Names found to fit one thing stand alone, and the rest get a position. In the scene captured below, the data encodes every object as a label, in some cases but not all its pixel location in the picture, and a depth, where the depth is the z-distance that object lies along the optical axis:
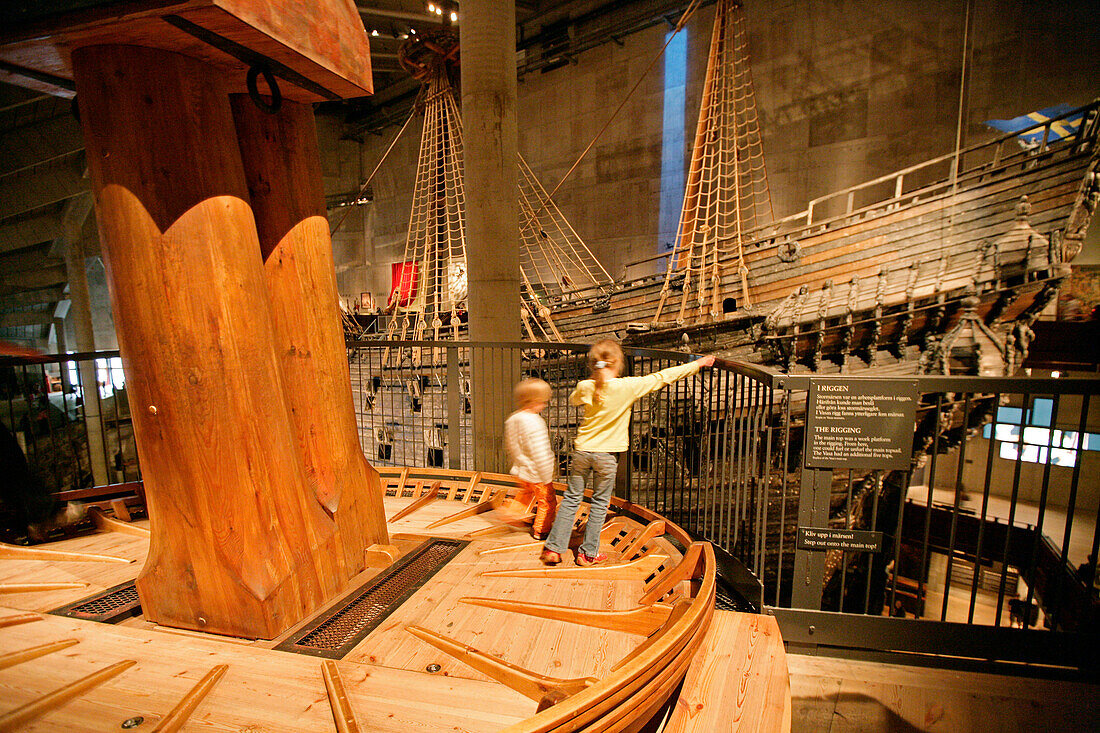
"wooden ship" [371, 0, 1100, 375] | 7.64
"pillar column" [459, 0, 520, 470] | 6.02
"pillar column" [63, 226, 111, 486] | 14.55
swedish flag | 8.76
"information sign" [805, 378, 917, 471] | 2.55
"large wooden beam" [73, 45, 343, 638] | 1.89
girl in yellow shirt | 2.88
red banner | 15.06
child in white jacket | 2.96
